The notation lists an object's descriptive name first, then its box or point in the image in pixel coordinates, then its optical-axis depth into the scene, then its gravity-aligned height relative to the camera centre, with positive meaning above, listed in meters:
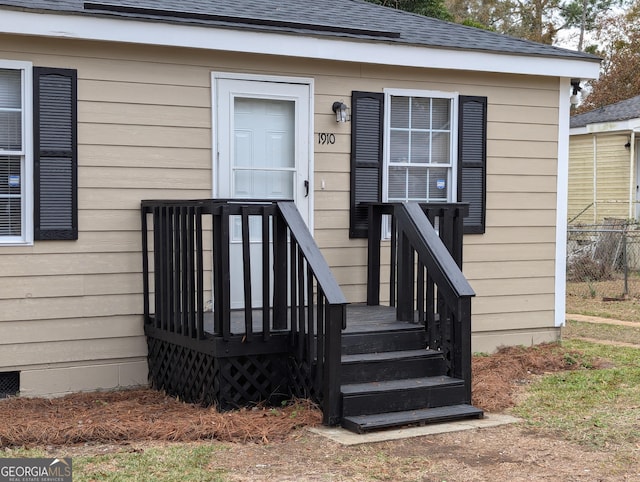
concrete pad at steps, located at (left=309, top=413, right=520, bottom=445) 5.45 -1.42
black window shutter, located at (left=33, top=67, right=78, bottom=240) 6.65 +0.33
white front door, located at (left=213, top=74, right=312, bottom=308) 7.32 +0.43
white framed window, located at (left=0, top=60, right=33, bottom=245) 6.61 +0.31
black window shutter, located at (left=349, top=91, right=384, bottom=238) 7.83 +0.41
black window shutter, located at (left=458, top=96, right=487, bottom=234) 8.23 +0.40
